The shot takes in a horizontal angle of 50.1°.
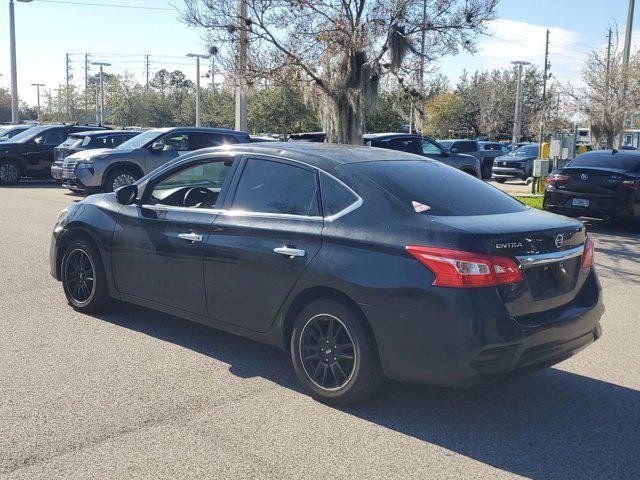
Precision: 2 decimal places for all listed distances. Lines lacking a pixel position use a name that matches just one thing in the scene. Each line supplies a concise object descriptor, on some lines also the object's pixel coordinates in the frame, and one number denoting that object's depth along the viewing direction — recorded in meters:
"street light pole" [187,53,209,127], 47.73
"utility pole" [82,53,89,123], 74.38
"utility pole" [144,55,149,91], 95.78
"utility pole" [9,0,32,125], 34.22
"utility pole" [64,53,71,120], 74.31
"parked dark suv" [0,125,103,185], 20.23
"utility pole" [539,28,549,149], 51.11
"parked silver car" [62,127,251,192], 15.94
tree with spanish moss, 13.20
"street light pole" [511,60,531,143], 52.16
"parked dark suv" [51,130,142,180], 17.92
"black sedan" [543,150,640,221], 11.88
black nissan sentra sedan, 3.85
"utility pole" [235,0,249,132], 13.33
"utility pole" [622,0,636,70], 24.69
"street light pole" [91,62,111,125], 60.80
